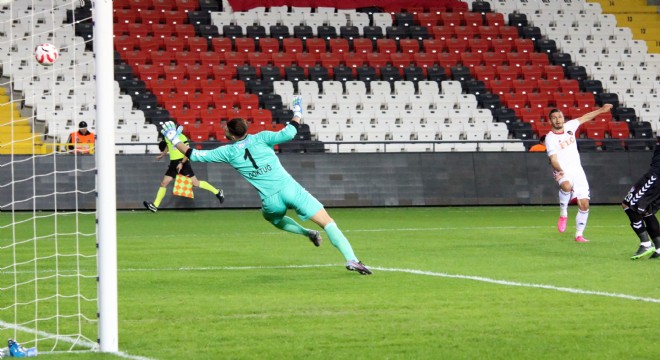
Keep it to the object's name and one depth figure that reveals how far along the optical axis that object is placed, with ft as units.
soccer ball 53.73
